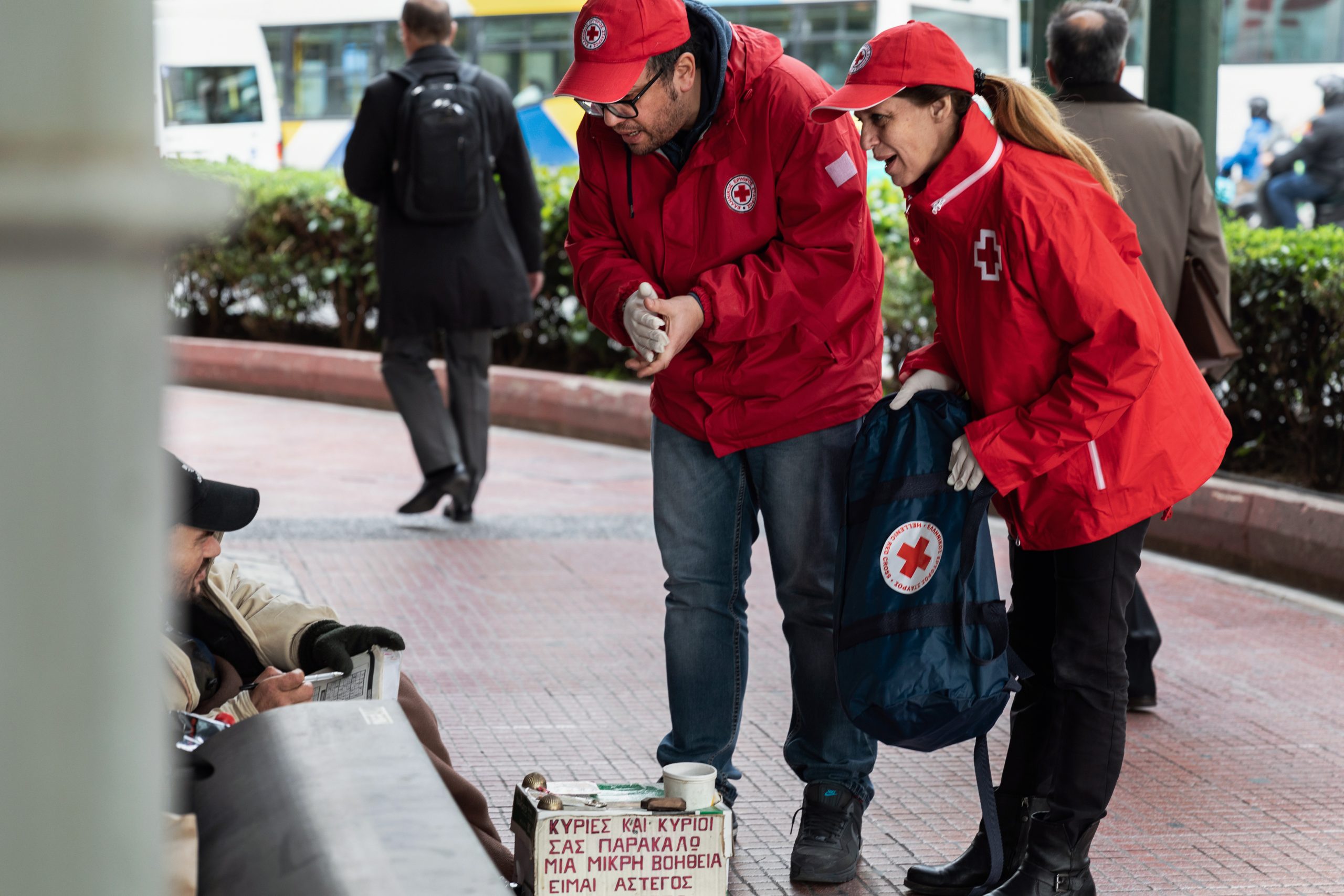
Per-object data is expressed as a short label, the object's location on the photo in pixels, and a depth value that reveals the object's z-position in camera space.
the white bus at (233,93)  20.80
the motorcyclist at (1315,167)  16.66
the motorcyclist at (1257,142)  18.14
